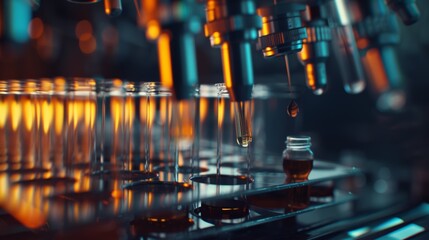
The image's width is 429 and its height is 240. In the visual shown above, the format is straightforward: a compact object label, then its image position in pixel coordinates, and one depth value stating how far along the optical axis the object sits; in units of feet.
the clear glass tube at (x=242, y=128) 1.64
